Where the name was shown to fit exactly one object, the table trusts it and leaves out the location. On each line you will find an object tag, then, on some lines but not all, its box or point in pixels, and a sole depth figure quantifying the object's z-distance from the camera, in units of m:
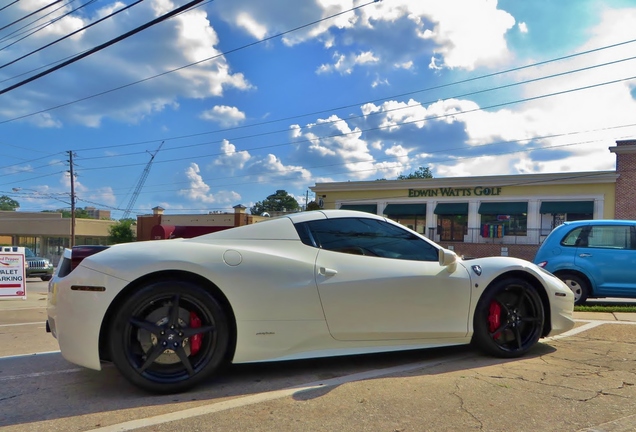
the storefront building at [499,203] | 28.55
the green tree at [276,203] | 106.00
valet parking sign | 12.09
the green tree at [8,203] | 100.15
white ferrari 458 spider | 3.33
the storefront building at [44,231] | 53.81
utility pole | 42.88
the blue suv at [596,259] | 8.27
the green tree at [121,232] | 54.00
